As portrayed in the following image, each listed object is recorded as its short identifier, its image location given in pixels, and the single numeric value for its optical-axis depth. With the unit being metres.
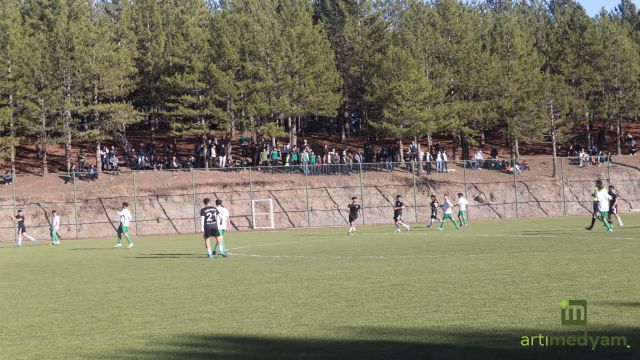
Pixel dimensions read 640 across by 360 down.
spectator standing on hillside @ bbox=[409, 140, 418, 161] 75.44
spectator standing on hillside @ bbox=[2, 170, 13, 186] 63.53
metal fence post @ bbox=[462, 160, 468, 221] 68.05
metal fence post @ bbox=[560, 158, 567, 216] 69.81
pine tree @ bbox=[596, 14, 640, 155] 91.19
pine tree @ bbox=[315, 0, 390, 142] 91.75
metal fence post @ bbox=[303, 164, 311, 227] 64.25
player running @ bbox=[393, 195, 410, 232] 49.31
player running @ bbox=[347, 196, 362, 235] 48.47
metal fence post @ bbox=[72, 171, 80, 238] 59.81
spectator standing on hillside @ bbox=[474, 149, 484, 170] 71.95
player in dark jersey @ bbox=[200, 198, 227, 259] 31.44
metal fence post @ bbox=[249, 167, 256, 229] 63.33
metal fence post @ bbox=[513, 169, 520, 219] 68.62
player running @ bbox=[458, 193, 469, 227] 49.97
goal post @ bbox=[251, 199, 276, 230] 62.88
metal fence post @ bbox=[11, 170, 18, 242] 58.59
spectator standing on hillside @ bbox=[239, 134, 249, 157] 75.94
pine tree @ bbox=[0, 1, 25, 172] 67.69
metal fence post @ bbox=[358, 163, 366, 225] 65.75
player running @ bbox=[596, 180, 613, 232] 39.25
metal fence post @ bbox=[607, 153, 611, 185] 69.40
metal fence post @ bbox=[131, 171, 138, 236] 60.56
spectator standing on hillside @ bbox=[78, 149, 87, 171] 68.12
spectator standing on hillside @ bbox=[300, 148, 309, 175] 65.26
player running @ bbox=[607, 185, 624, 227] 40.31
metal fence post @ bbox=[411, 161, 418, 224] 66.31
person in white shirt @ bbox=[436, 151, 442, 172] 69.56
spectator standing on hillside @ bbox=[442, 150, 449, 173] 70.14
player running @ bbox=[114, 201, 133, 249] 42.31
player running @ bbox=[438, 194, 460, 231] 48.97
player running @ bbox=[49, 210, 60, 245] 49.72
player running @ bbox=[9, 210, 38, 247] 49.50
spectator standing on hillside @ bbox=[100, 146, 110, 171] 68.06
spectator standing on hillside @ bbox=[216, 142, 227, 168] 70.56
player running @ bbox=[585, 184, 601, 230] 39.48
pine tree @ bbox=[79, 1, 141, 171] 72.12
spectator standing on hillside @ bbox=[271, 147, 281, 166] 70.88
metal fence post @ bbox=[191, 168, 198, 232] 61.75
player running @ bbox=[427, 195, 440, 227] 54.00
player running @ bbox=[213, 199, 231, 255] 32.72
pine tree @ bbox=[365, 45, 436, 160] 77.06
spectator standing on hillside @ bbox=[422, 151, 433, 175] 69.88
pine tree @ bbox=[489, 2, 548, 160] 83.62
